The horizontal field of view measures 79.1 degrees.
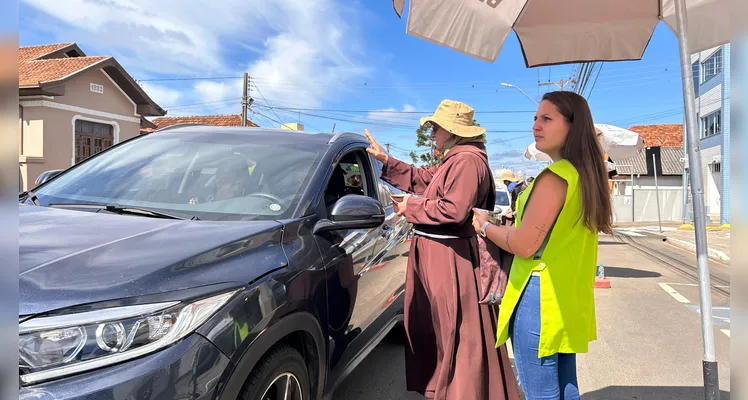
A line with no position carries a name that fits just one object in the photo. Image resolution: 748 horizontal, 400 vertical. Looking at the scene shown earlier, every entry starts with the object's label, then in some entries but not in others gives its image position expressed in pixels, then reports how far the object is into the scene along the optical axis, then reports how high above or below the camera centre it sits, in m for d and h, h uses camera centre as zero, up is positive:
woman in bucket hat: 2.52 -0.43
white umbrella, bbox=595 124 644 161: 8.98 +1.32
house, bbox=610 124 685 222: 26.05 +2.08
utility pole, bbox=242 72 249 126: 25.91 +6.44
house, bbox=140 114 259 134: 29.16 +5.95
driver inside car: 2.51 +0.17
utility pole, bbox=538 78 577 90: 23.57 +6.65
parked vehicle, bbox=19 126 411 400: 1.33 -0.23
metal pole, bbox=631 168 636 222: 25.84 -0.41
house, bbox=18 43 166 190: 15.86 +4.06
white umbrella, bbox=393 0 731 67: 2.52 +1.12
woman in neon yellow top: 1.94 -0.16
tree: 45.47 +6.17
